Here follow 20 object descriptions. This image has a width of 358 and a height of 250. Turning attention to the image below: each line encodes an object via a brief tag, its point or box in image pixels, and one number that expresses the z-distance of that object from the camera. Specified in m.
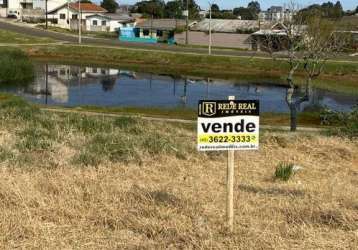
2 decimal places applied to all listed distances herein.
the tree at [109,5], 161.25
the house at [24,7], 137.75
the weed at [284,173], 10.14
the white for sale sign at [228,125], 6.81
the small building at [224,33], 90.38
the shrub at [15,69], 51.62
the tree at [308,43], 25.05
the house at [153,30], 100.25
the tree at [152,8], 141.88
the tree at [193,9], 129.44
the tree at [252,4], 157.76
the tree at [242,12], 149.25
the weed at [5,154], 10.73
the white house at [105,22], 120.06
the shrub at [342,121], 17.50
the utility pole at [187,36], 91.68
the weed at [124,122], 17.96
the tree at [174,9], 136.00
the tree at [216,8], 155.88
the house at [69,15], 122.53
